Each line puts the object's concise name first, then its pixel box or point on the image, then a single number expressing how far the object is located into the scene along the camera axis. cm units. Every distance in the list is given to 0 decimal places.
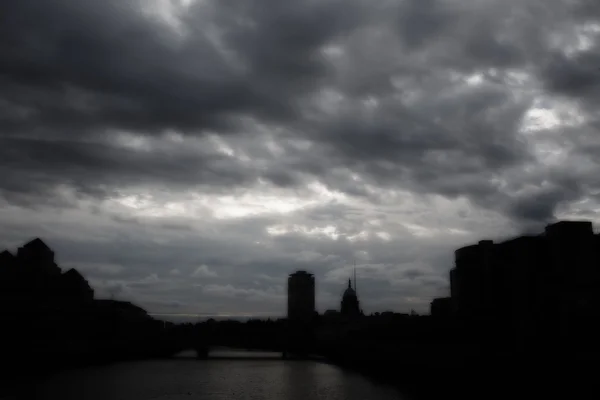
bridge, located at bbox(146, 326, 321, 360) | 18350
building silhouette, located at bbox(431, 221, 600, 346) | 9844
